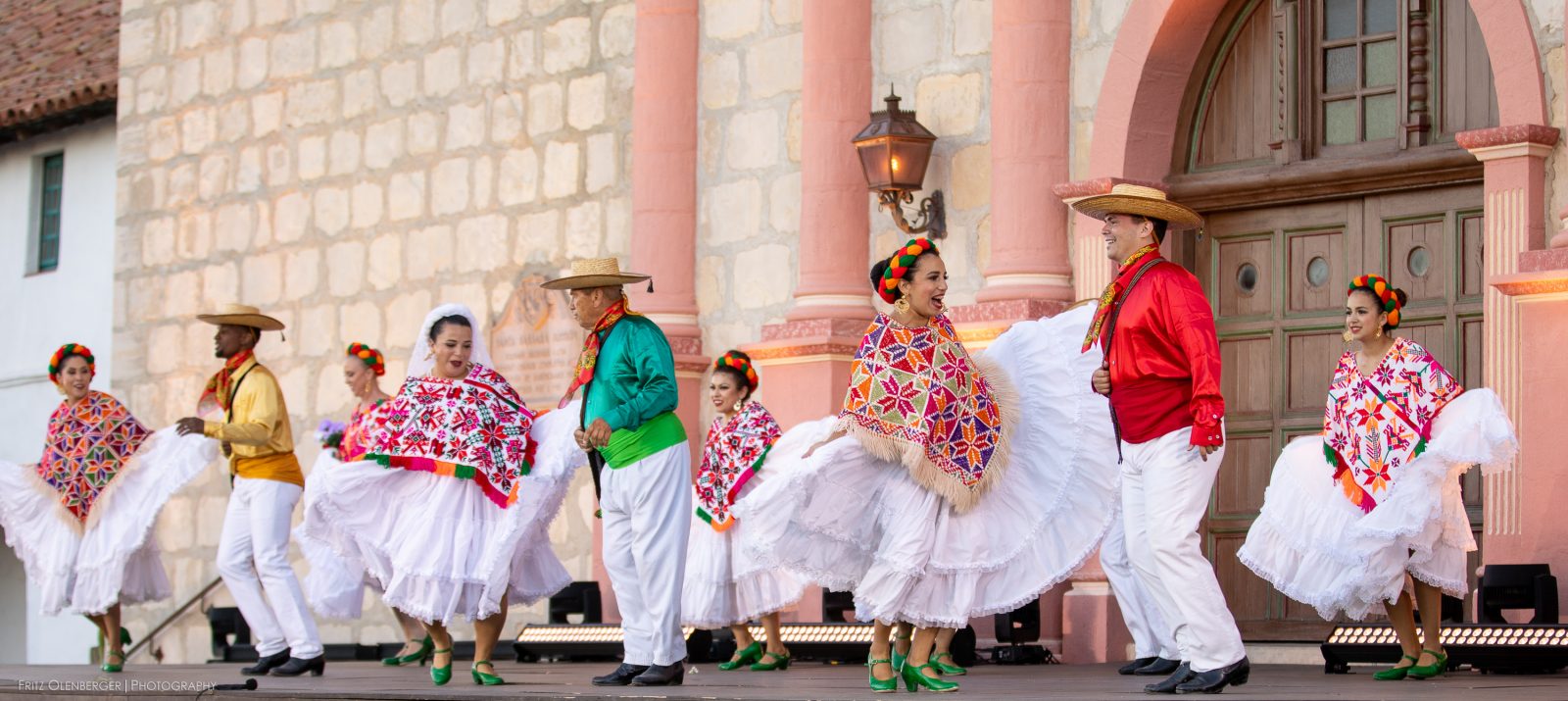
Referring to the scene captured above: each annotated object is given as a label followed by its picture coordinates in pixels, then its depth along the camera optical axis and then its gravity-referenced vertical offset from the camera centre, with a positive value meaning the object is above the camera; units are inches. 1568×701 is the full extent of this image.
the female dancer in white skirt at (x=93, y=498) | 525.0 -13.2
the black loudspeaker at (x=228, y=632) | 644.7 -53.9
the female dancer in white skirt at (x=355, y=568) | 542.3 -28.9
